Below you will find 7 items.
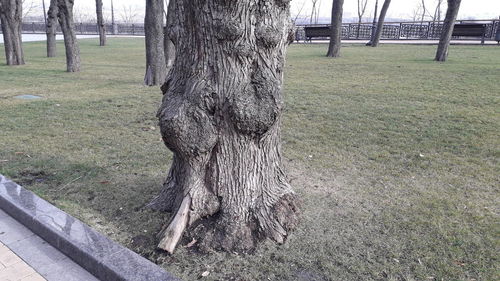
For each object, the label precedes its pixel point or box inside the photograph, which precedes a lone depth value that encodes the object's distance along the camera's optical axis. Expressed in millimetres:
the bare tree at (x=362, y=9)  52106
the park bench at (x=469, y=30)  20500
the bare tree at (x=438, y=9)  61925
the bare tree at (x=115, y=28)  46791
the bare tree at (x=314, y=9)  62512
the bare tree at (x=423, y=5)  67750
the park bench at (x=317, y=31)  24283
